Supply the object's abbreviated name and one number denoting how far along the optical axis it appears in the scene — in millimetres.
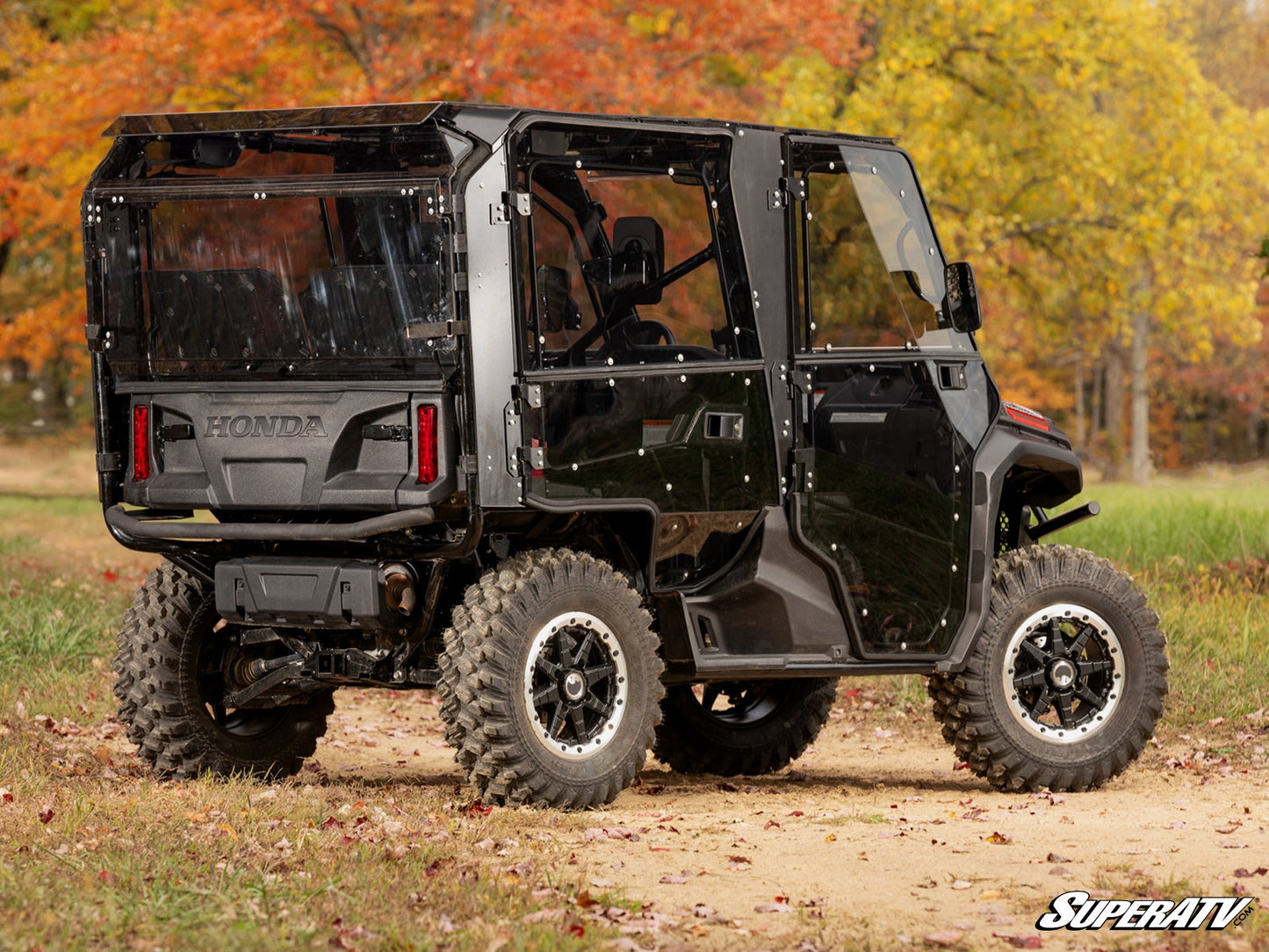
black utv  12711
